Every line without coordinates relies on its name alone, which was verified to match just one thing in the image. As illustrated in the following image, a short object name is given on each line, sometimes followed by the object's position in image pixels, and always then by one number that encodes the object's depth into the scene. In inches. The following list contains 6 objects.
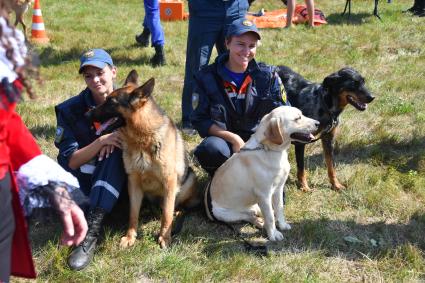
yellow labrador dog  126.3
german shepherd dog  123.0
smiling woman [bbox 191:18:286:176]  147.0
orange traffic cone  331.9
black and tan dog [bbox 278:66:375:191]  161.9
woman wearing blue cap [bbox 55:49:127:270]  127.0
